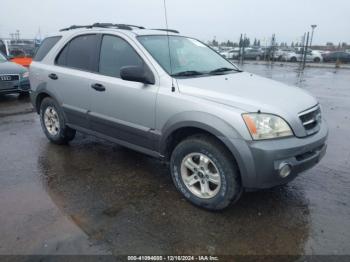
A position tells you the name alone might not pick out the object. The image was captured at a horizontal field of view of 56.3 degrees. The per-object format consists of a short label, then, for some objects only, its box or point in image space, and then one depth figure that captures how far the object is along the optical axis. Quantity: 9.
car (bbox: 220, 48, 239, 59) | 36.81
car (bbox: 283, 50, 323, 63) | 33.00
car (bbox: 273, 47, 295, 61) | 34.74
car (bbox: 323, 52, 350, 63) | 31.56
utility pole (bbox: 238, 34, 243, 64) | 30.93
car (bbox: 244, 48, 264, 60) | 36.51
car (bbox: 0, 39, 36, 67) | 11.88
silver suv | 2.98
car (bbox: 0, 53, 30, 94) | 8.58
